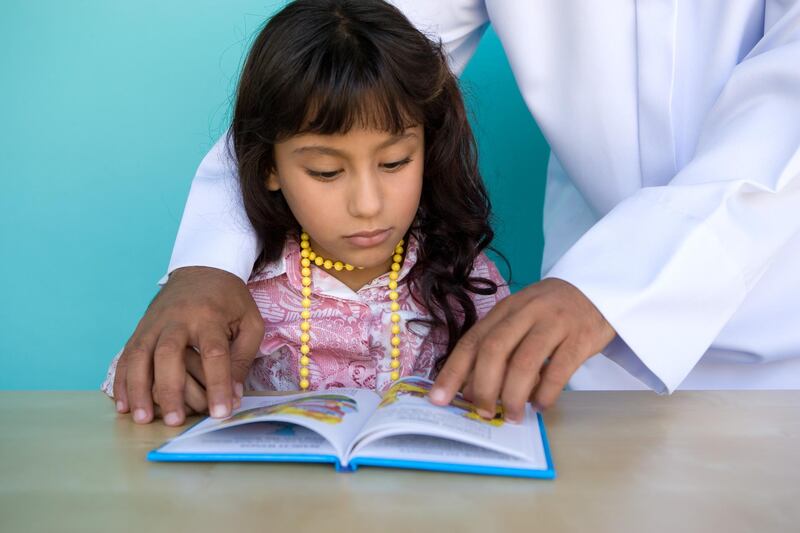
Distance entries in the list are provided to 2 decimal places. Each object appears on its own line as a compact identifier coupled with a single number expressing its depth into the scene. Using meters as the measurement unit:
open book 0.69
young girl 1.05
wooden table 0.61
